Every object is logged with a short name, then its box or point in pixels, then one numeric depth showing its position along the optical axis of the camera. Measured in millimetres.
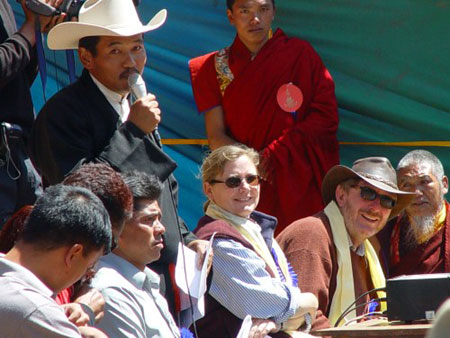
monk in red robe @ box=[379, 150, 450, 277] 11523
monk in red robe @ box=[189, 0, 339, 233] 11687
